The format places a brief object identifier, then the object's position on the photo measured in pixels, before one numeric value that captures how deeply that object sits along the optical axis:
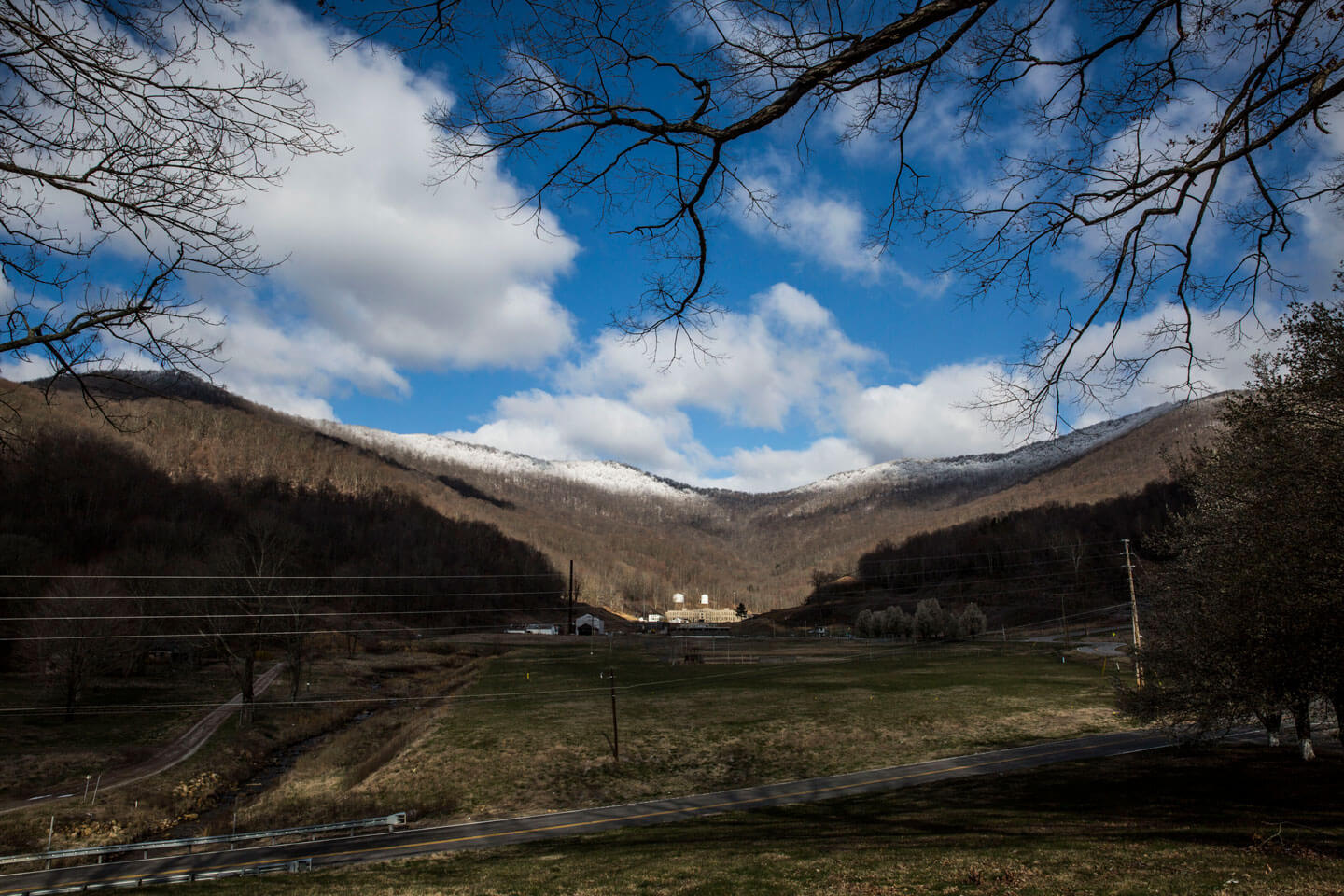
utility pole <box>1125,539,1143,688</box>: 35.22
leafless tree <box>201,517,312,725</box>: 42.66
